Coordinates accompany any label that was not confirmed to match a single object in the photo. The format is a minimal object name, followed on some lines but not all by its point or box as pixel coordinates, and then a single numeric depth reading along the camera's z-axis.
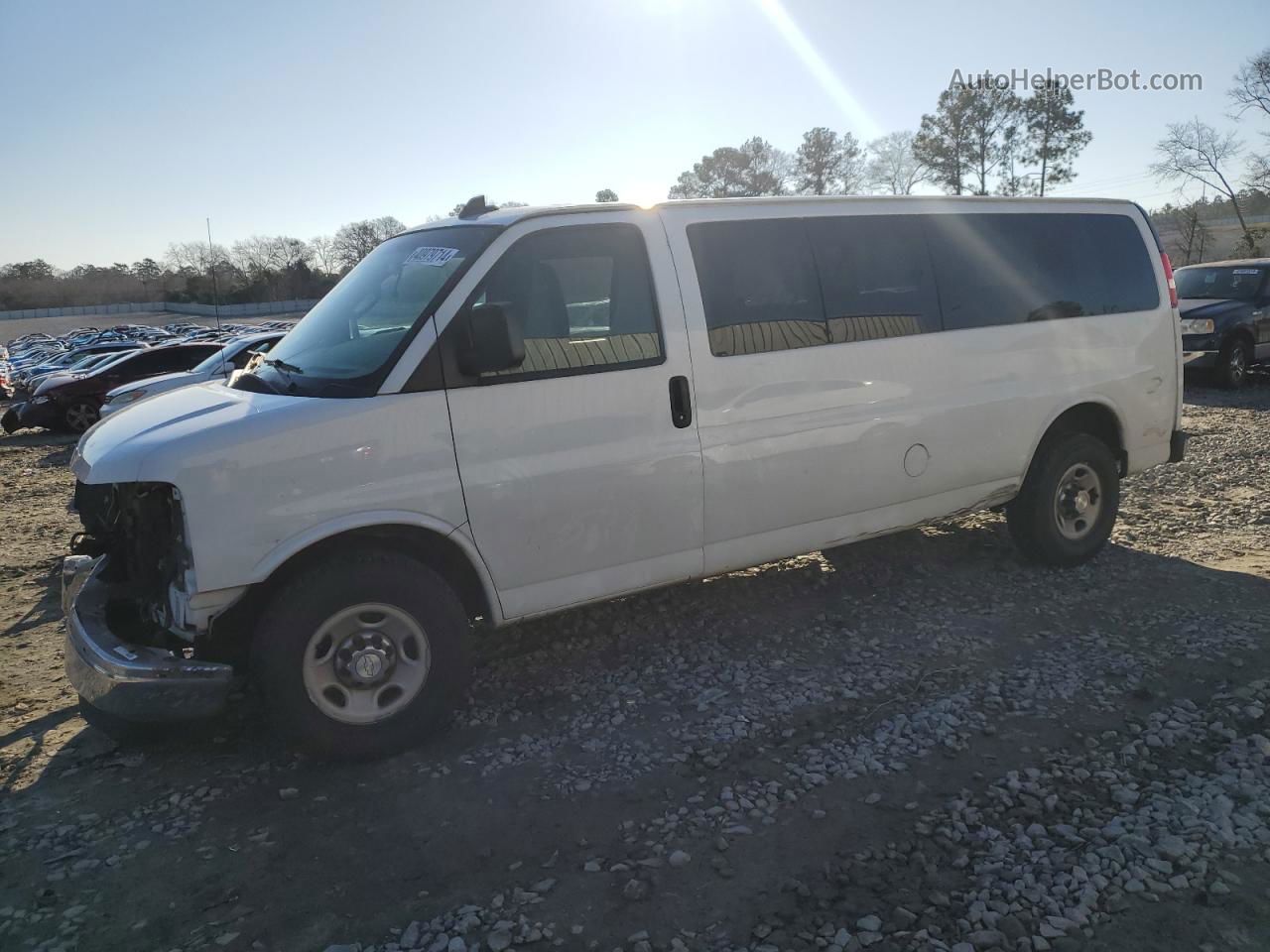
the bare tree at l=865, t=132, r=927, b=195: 57.56
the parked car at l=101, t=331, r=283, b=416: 11.91
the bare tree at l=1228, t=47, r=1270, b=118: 33.38
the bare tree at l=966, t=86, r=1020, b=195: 45.72
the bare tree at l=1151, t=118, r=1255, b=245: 37.62
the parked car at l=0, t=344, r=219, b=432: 16.55
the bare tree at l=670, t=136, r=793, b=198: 61.91
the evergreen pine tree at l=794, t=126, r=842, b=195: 58.53
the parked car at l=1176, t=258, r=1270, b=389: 14.09
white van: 3.57
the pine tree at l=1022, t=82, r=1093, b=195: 44.28
